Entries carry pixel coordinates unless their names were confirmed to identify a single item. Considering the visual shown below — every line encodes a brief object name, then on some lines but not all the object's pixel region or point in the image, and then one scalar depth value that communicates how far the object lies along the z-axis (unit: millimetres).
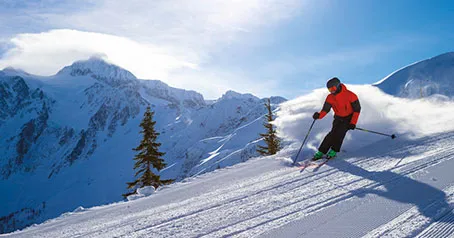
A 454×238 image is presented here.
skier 7738
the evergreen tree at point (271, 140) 24506
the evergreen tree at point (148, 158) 19062
